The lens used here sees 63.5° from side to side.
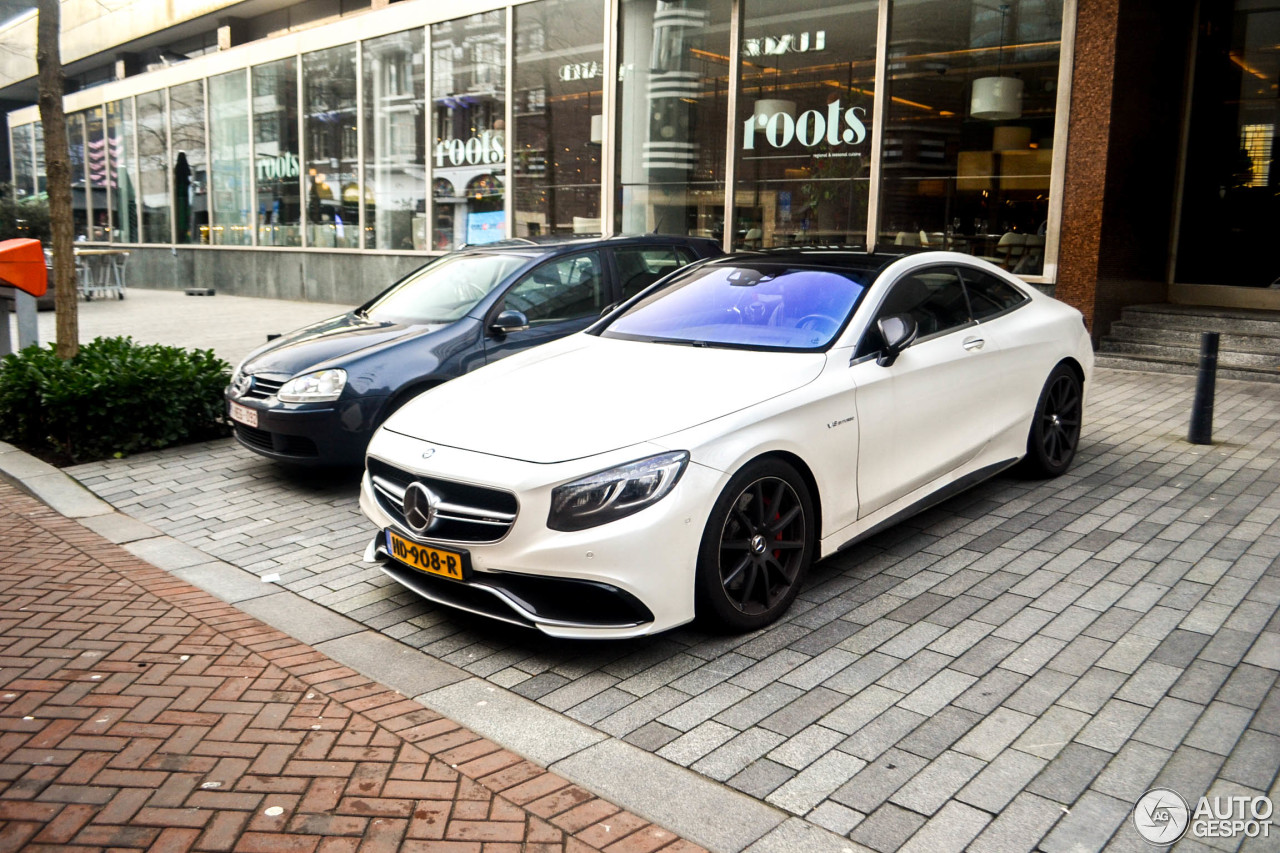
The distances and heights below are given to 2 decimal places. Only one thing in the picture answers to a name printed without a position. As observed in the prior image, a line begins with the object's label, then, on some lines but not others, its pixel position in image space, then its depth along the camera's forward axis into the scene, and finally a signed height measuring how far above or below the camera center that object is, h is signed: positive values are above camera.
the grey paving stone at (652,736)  3.49 -1.68
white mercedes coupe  3.94 -0.86
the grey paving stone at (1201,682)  3.74 -1.59
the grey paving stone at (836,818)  2.98 -1.66
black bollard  7.68 -1.07
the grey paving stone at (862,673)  3.88 -1.63
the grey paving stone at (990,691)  3.69 -1.62
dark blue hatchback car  6.54 -0.68
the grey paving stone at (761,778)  3.19 -1.67
